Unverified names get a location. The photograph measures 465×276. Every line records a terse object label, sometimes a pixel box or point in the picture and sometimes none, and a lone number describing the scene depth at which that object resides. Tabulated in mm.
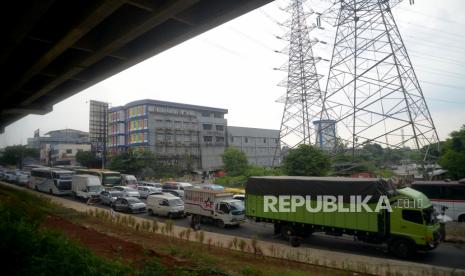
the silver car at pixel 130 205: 28766
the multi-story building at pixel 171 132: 74438
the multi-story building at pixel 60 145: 101781
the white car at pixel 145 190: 38062
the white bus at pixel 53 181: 39406
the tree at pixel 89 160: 78625
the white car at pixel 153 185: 43875
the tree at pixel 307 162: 38156
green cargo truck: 15203
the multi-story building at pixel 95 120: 83500
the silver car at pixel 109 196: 32125
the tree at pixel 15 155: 100512
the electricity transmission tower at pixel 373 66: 34375
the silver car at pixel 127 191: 32912
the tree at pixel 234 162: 59572
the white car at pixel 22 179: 51856
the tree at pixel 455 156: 31797
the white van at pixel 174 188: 36012
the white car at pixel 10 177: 56306
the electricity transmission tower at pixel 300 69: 54000
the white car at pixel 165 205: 26219
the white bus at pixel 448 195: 21406
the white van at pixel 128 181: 45875
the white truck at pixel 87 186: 35428
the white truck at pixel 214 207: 22500
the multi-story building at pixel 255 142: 94819
